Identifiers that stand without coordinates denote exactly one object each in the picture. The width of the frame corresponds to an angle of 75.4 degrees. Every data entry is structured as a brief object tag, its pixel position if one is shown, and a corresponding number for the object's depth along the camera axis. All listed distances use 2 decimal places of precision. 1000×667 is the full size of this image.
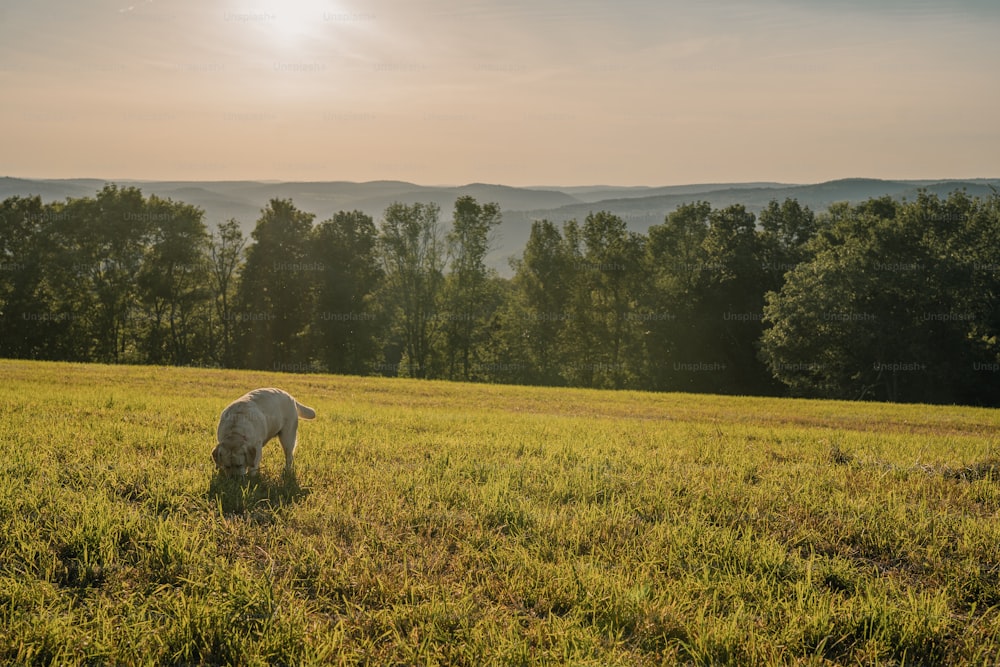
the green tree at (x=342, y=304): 53.47
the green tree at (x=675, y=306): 53.69
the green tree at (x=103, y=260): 51.38
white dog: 7.57
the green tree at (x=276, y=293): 52.62
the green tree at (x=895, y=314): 40.84
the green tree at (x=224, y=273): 55.06
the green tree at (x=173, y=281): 52.22
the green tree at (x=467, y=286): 55.94
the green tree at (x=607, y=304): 56.56
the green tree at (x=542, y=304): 59.06
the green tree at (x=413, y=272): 56.84
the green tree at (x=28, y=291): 48.91
